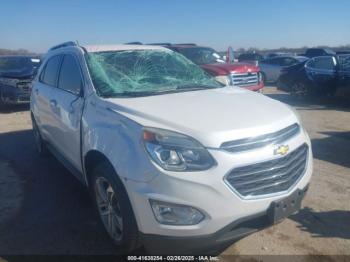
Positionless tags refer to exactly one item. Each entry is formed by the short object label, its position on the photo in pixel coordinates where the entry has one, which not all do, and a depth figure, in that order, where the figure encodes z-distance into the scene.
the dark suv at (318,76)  11.45
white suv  2.72
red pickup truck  10.17
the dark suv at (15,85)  11.70
